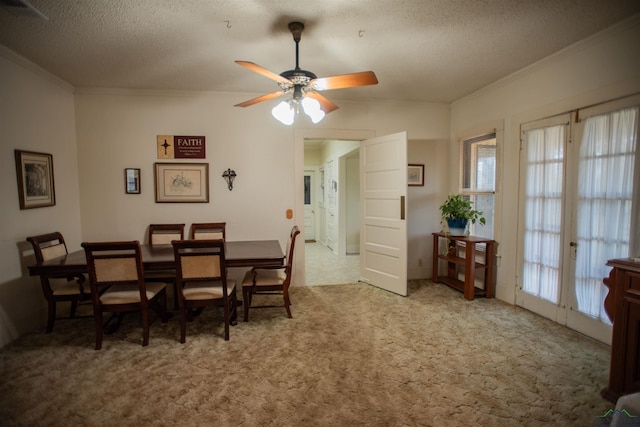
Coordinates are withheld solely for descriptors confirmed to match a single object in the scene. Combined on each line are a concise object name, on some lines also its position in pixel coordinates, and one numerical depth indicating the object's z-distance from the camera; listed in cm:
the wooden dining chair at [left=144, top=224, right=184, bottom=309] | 377
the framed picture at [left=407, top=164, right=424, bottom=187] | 453
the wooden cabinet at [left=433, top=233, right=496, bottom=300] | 369
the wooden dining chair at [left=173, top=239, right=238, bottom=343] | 258
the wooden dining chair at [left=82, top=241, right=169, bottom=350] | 248
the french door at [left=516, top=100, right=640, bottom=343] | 242
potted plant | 394
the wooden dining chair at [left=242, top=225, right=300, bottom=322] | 306
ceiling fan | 223
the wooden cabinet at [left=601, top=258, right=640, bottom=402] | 183
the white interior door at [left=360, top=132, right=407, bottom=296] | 378
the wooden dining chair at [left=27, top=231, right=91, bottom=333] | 278
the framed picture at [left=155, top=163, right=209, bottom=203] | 391
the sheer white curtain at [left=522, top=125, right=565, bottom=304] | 296
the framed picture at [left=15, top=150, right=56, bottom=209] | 291
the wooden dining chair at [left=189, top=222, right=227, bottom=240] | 382
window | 388
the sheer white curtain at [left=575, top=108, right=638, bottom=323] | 239
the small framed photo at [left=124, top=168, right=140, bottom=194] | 387
